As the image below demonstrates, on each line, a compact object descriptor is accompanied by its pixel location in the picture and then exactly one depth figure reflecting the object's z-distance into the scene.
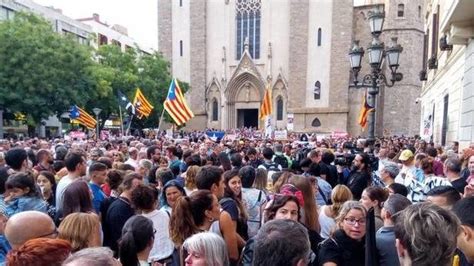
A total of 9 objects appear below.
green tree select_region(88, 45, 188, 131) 34.59
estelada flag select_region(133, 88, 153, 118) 20.14
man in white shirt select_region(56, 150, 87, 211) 5.63
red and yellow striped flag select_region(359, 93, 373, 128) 20.29
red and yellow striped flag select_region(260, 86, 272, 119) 19.48
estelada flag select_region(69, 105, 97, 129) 20.21
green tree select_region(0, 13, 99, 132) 25.25
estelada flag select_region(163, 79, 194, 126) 15.37
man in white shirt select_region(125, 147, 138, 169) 9.00
